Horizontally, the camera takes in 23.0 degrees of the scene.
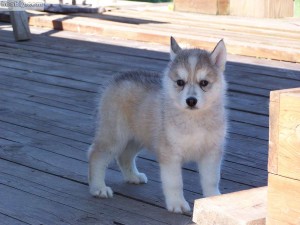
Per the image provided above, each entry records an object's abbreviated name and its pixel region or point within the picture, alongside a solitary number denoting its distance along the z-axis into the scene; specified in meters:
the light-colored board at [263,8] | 9.64
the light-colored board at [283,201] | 2.41
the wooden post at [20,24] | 8.27
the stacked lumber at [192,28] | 7.48
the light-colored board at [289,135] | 2.33
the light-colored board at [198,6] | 10.02
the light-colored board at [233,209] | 2.61
